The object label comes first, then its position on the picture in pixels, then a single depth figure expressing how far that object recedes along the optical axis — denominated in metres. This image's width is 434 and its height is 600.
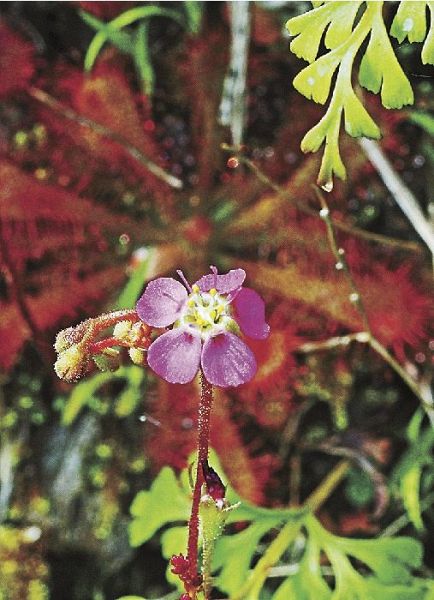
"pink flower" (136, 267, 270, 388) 0.12
